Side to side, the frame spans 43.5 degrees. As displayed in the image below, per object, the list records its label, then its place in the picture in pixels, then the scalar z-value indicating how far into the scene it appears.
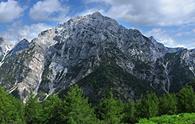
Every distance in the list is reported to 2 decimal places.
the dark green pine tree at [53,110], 54.72
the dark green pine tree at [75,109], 48.43
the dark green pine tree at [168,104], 79.39
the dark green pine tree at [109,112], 61.57
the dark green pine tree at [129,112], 84.30
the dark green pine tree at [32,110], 67.23
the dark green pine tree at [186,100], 72.36
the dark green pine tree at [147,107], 79.02
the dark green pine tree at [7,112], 54.68
